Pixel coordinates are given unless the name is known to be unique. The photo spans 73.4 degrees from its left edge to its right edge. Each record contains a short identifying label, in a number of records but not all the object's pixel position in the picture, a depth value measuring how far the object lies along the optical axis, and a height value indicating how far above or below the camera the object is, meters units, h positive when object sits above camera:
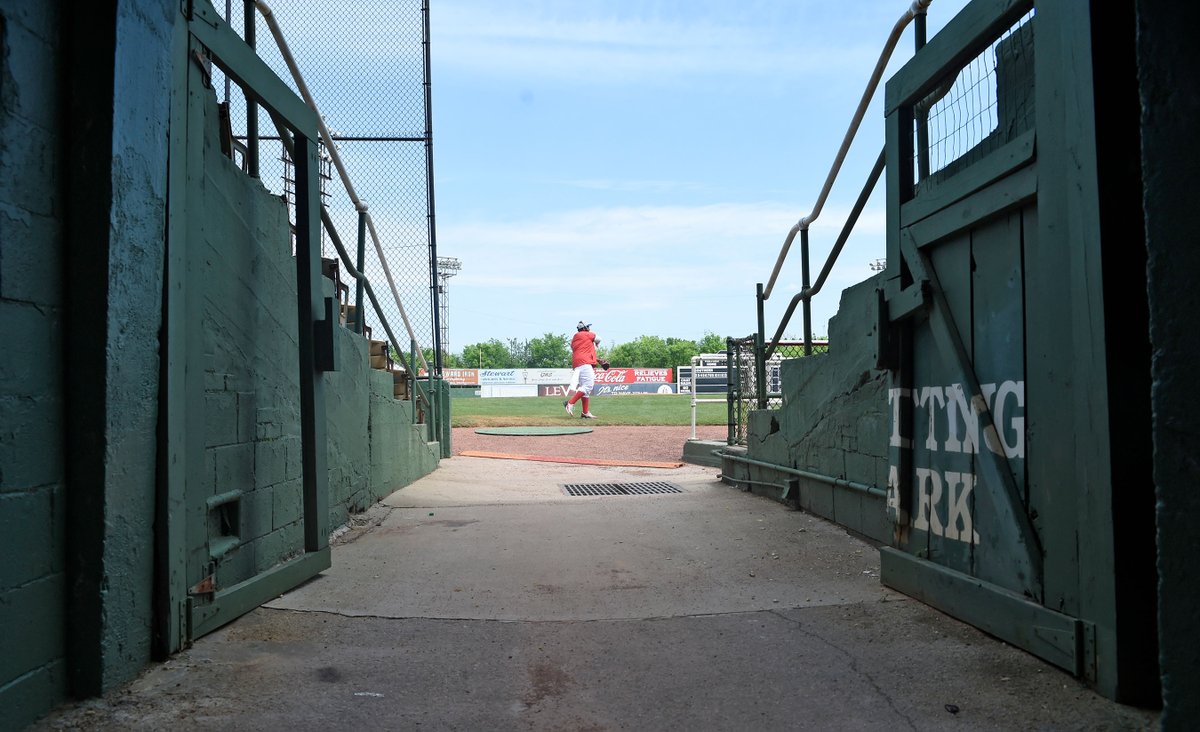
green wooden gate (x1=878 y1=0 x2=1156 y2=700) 2.71 +0.09
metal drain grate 8.45 -1.11
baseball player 19.52 +0.69
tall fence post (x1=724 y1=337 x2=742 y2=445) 8.80 +0.12
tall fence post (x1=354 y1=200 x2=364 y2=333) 6.73 +0.85
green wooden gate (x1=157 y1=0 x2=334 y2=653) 3.10 +0.08
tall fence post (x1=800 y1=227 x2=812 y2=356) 6.63 +0.79
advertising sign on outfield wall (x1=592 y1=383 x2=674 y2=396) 64.06 -0.22
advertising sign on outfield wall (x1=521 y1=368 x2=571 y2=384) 65.69 +0.82
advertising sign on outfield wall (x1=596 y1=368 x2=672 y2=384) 66.19 +0.78
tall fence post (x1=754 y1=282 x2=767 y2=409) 7.94 +0.21
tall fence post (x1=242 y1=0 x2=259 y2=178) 4.59 +1.52
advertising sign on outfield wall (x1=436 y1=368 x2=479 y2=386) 67.19 +0.88
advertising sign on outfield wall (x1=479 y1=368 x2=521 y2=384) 66.31 +0.92
